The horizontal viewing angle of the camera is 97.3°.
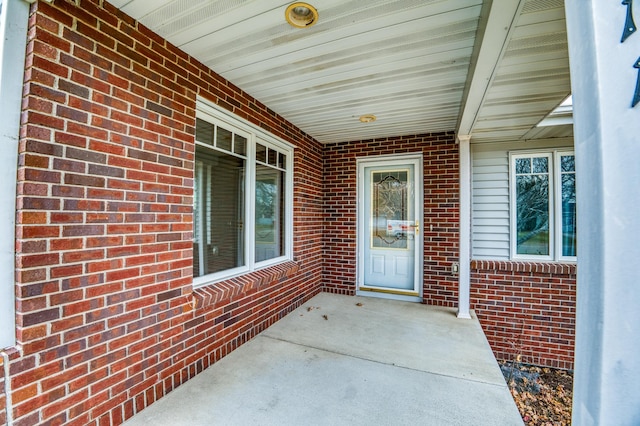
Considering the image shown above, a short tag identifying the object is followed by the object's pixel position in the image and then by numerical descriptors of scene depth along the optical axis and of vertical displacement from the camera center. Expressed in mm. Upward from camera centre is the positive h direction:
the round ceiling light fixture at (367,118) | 3551 +1262
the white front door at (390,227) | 4406 -170
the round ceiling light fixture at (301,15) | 1734 +1286
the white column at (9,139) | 1356 +363
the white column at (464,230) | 3646 -172
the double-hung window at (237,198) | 2633 +195
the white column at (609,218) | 626 +0
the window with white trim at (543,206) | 4031 +169
